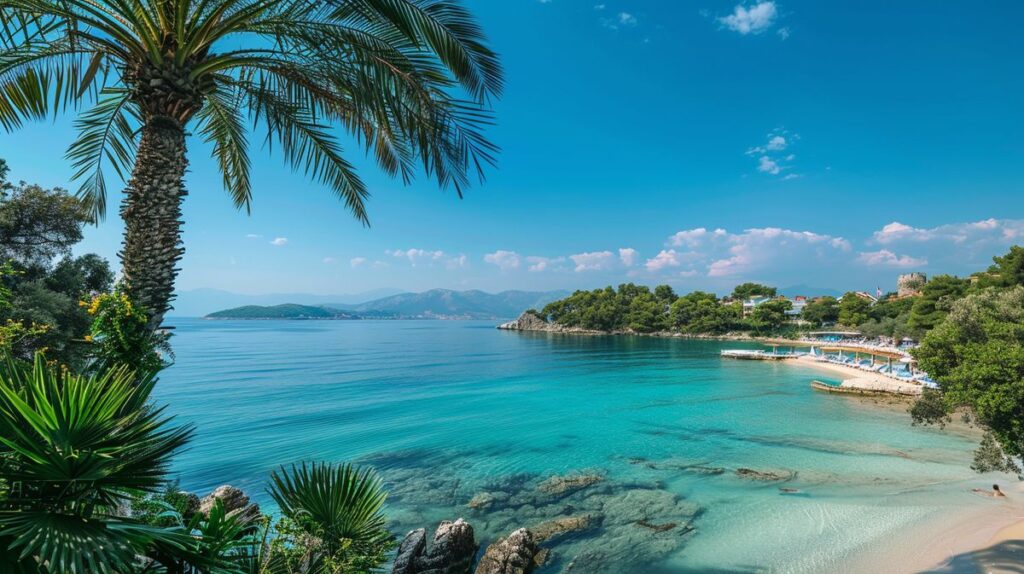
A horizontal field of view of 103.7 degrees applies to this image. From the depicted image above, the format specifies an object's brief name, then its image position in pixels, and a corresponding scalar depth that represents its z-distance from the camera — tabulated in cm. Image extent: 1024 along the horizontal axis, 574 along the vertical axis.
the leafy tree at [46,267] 854
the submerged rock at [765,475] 1341
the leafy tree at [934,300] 4469
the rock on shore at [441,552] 805
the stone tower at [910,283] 9269
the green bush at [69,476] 181
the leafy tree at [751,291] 11456
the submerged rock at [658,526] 1022
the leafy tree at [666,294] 11831
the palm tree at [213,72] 450
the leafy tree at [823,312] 8769
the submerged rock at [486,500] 1161
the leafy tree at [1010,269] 3678
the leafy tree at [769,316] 8494
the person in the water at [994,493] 1137
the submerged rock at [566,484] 1265
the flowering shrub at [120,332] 433
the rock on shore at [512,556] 822
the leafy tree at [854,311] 7950
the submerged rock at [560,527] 975
